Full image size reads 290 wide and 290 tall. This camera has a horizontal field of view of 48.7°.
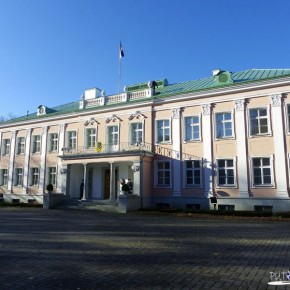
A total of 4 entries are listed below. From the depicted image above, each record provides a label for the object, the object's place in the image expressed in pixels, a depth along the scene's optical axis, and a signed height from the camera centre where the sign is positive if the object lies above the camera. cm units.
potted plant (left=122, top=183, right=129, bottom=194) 2362 +30
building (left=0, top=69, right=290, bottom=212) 2239 +379
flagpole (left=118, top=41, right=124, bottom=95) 3216 +1396
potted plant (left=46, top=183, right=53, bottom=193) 2833 +33
